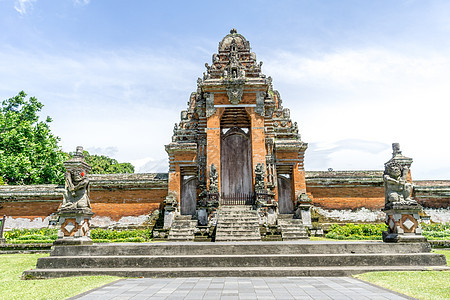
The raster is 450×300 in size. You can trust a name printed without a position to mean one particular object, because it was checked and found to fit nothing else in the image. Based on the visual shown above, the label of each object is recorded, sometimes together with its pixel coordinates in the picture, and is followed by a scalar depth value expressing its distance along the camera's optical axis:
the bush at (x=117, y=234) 14.74
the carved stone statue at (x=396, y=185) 8.88
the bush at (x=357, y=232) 13.28
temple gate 15.95
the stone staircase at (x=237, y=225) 12.26
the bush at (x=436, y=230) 12.47
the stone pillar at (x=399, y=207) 8.59
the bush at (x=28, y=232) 15.12
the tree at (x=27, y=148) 20.53
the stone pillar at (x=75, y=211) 9.02
